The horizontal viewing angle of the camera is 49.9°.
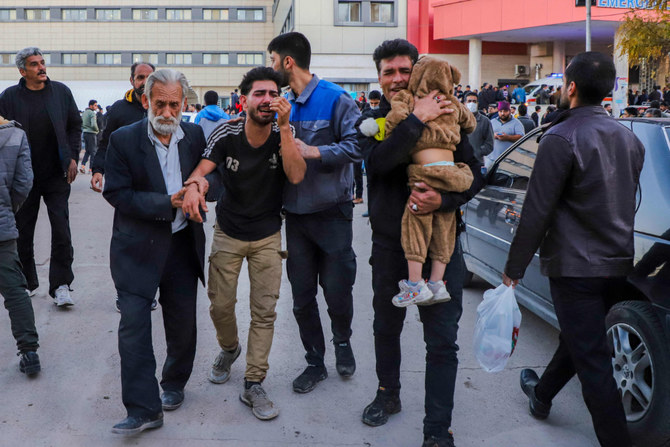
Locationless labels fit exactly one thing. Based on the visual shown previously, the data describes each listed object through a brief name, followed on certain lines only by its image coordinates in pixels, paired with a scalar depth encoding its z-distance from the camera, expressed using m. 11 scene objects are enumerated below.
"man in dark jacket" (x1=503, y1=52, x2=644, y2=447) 3.26
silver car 3.41
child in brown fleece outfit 3.43
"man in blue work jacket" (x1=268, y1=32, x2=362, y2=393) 4.37
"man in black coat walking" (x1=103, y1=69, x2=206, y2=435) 3.79
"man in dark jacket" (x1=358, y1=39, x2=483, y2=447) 3.44
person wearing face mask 9.80
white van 33.00
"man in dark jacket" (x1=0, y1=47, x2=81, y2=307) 6.09
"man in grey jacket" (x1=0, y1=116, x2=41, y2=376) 4.62
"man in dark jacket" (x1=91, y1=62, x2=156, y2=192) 5.99
